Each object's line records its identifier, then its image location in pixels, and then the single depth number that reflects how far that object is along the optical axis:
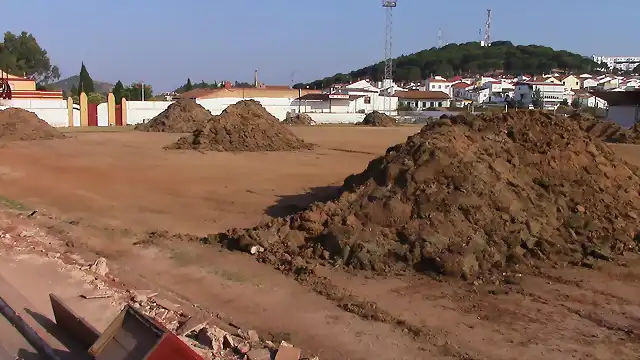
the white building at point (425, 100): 91.12
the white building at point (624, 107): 45.47
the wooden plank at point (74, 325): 5.48
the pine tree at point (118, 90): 69.61
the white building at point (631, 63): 188.60
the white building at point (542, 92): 93.25
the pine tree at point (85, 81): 77.56
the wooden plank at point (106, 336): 4.92
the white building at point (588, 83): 124.56
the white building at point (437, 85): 128.25
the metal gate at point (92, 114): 49.25
